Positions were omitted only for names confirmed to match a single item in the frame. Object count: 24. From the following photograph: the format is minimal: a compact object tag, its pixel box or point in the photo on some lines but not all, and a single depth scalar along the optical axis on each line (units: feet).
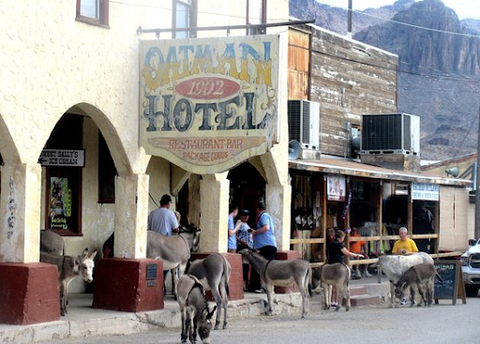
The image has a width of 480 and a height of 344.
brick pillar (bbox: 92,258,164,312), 55.52
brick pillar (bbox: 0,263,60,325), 47.73
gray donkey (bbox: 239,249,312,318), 64.69
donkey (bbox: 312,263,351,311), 69.36
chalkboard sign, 77.00
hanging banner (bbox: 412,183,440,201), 99.76
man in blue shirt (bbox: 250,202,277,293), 69.26
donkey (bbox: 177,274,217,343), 48.91
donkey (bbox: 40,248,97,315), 52.86
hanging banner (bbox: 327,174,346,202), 85.10
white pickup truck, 87.92
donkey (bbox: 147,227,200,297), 60.18
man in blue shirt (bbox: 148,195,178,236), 63.05
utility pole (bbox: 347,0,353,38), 138.08
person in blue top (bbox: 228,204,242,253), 67.96
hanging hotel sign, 53.52
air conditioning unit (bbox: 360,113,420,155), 103.91
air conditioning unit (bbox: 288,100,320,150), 87.86
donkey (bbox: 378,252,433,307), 73.36
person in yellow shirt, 76.89
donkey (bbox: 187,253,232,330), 57.67
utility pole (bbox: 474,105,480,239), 106.63
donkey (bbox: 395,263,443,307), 72.84
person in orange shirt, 93.17
